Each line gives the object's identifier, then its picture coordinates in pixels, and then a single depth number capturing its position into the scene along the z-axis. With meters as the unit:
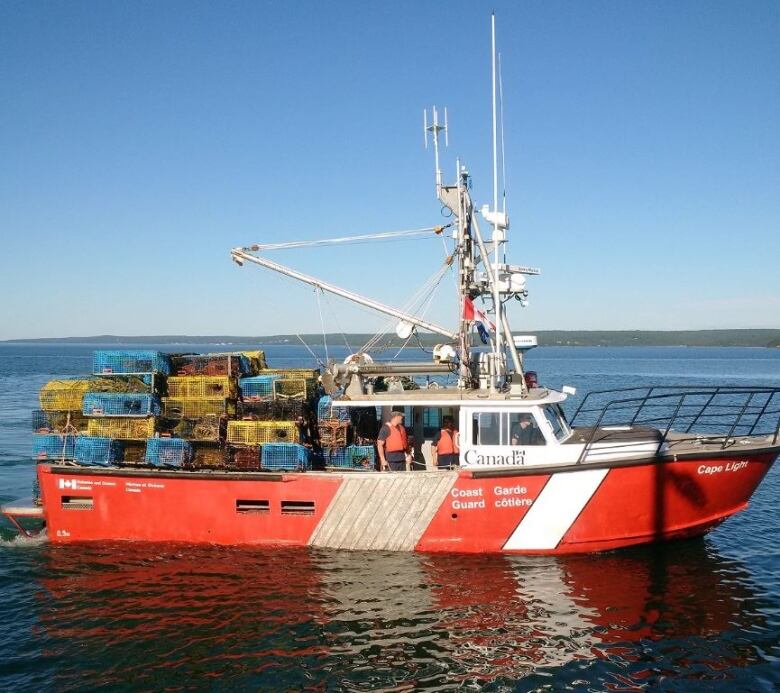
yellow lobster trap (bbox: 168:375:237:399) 13.41
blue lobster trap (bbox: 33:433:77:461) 13.30
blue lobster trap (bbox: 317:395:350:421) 13.25
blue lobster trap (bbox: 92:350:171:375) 13.68
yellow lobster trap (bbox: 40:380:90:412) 13.58
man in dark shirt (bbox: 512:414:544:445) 12.04
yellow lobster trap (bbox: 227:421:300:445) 12.80
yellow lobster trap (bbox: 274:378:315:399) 13.44
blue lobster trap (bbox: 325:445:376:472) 13.02
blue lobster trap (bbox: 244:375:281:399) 13.42
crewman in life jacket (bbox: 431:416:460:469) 12.43
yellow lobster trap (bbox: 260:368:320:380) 14.08
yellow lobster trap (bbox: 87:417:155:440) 13.14
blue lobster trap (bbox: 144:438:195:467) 12.83
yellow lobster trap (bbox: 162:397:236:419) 13.29
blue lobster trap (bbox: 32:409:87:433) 13.53
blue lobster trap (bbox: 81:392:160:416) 13.26
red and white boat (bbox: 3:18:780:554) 11.58
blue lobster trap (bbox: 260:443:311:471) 12.46
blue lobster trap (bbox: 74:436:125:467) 12.90
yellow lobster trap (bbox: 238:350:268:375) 14.99
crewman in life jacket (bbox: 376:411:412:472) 12.52
